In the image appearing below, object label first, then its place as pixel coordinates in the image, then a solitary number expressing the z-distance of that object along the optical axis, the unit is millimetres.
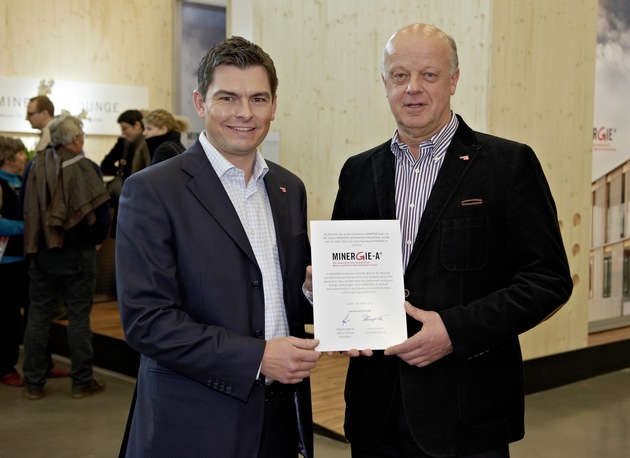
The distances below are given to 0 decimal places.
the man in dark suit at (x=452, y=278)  2064
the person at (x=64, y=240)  5098
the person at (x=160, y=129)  6125
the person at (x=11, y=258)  5520
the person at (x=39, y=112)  6426
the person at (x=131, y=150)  6691
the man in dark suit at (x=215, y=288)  1929
